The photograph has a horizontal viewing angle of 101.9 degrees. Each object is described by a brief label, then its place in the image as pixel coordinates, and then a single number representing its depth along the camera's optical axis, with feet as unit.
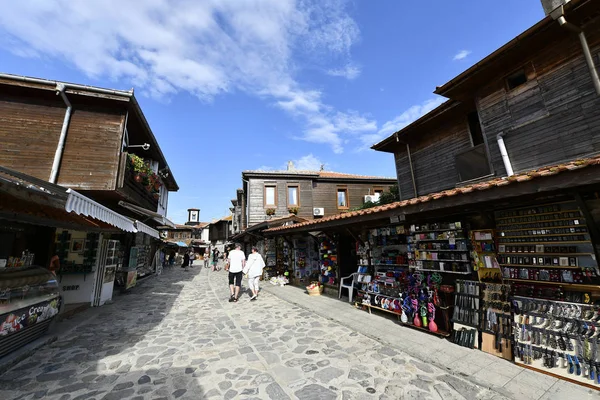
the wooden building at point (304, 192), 63.05
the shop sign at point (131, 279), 36.58
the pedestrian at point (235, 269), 29.48
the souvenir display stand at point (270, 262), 48.80
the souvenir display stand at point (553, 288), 11.20
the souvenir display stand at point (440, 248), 17.15
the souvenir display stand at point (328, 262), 31.27
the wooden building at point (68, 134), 26.11
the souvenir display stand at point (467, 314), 14.89
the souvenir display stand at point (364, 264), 25.55
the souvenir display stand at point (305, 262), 38.14
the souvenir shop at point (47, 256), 12.76
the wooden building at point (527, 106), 18.63
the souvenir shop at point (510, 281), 11.76
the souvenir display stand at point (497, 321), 13.51
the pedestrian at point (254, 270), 31.48
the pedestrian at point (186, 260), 81.36
